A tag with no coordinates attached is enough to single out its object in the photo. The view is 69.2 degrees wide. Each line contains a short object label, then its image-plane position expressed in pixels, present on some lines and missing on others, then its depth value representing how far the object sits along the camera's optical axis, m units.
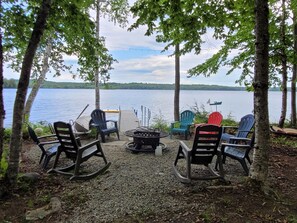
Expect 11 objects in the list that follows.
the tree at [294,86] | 6.81
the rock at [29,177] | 2.98
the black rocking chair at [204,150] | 3.13
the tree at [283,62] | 6.32
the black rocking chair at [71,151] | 3.33
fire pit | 4.98
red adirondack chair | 6.48
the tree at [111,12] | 8.59
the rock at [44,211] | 2.24
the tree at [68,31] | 2.96
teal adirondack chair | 6.53
